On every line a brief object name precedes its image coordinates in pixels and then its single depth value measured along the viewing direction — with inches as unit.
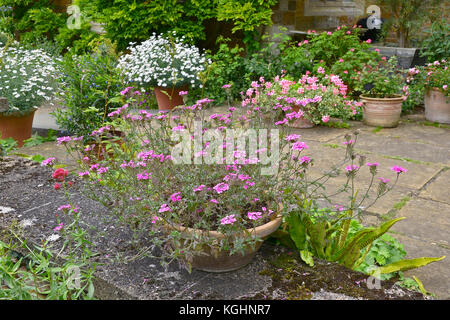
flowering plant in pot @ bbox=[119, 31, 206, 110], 238.2
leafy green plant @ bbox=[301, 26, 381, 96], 234.5
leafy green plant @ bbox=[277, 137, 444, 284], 77.9
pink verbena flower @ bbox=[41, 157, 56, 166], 74.4
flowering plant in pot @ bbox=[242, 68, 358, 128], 202.4
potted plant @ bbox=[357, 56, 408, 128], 204.8
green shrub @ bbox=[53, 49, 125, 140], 156.7
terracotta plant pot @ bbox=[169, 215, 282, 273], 69.2
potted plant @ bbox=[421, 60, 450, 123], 209.2
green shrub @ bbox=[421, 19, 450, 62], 234.5
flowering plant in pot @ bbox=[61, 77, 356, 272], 69.0
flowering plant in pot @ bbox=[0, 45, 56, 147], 177.0
